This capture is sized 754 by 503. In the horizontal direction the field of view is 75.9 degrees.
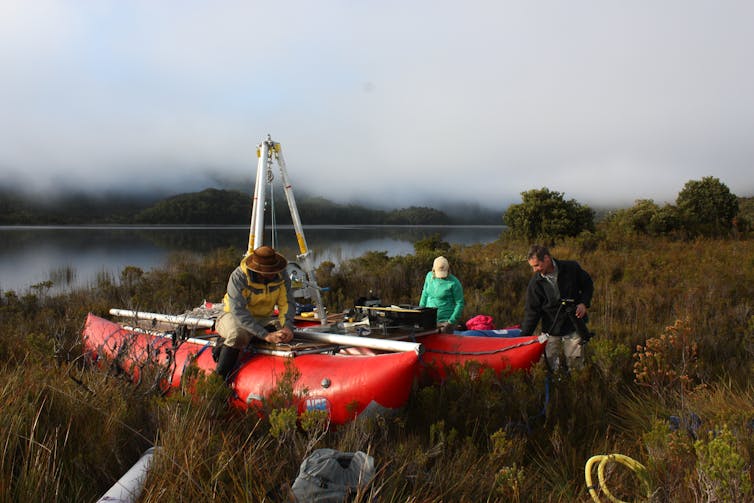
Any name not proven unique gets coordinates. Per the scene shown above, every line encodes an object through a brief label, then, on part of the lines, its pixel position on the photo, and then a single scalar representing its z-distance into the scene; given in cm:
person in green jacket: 671
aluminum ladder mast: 647
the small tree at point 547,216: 2092
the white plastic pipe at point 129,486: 234
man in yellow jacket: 493
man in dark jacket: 557
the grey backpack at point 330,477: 237
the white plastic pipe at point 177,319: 590
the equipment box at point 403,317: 541
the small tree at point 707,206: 2041
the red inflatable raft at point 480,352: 491
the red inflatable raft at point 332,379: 406
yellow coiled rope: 267
